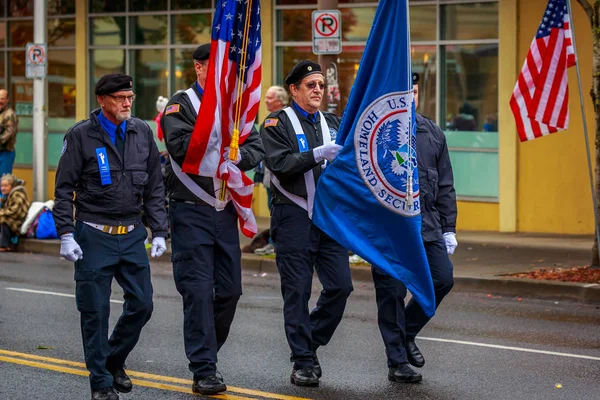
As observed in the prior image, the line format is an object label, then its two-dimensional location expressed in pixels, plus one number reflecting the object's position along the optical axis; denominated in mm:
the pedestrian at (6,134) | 18406
